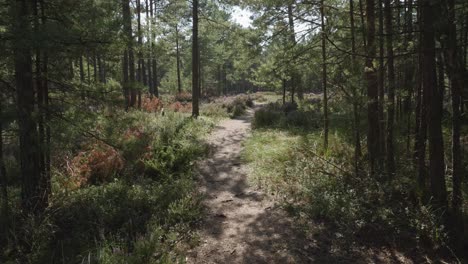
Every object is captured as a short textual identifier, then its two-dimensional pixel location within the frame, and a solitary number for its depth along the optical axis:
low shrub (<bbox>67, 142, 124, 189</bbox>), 7.62
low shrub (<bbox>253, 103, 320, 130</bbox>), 13.97
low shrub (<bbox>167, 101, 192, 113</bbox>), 18.71
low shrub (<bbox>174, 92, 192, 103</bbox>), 29.99
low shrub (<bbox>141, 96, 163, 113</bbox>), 16.39
